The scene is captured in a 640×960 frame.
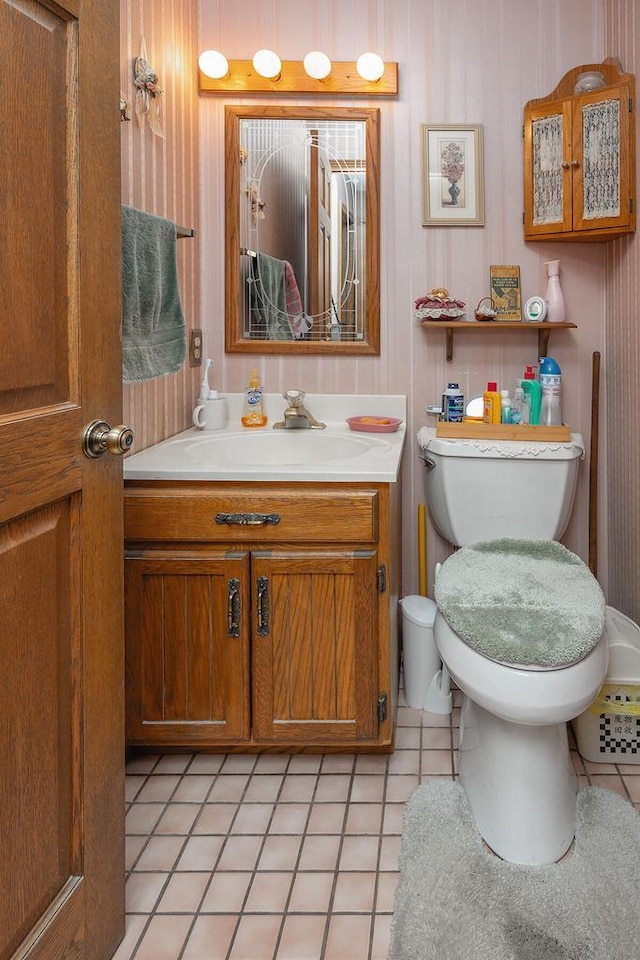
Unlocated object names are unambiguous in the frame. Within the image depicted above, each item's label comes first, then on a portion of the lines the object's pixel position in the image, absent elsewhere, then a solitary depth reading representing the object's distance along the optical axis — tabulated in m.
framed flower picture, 2.54
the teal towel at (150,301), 1.85
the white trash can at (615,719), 1.99
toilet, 1.52
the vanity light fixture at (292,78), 2.49
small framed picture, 2.56
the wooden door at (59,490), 1.02
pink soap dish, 2.45
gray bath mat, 1.33
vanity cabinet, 1.88
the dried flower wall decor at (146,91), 2.01
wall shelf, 2.46
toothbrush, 2.46
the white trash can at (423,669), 2.29
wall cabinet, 2.28
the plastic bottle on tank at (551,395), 2.34
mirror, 2.56
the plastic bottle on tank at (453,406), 2.44
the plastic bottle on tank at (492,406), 2.28
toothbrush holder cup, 2.46
